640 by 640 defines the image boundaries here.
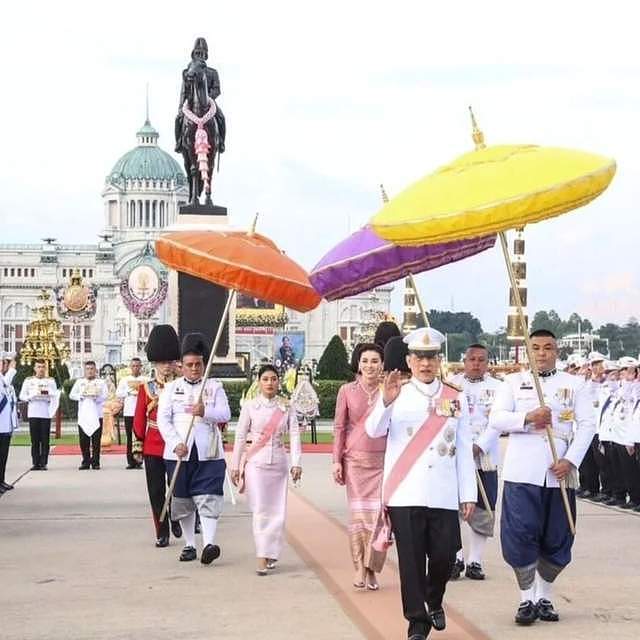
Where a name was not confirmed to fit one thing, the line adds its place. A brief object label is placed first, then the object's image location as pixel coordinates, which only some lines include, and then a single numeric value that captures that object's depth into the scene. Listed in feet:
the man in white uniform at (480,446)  33.86
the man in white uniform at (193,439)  37.32
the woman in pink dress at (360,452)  32.94
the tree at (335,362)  147.74
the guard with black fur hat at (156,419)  40.06
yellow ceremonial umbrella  26.53
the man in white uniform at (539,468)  28.07
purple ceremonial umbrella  35.70
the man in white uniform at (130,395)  71.20
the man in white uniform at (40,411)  71.26
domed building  524.11
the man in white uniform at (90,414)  72.43
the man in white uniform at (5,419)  56.63
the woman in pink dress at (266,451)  36.17
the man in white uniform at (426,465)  26.23
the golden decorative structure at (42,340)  150.71
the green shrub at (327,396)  126.62
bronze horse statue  89.61
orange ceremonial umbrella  36.22
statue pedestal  84.12
